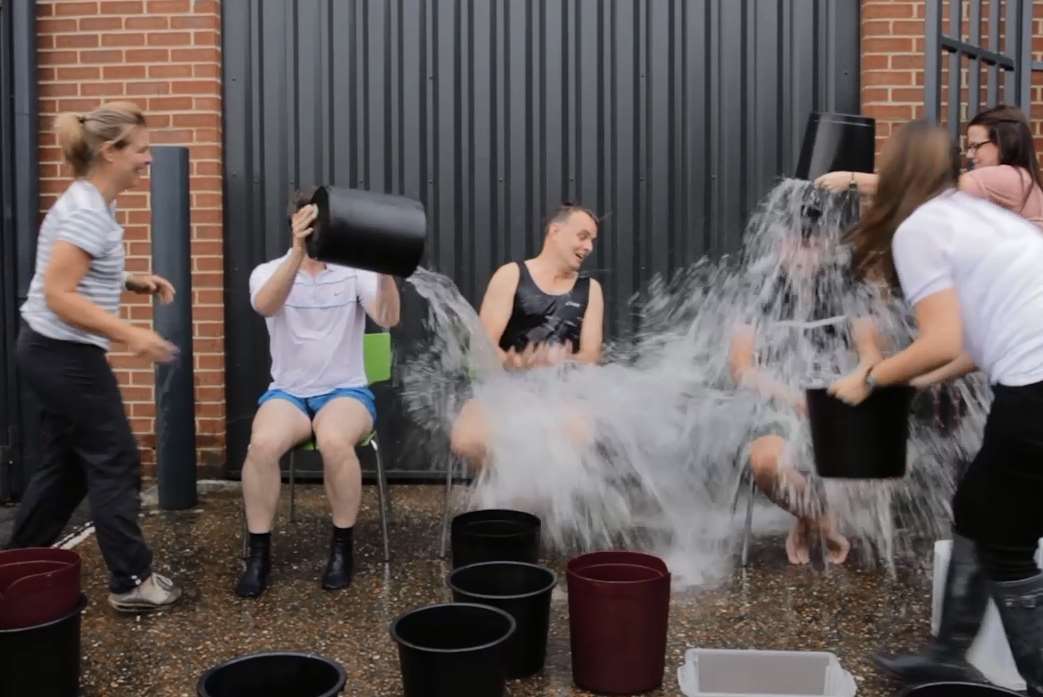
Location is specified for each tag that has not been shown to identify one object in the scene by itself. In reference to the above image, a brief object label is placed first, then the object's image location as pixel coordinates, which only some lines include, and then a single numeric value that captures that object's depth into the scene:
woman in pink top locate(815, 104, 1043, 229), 3.72
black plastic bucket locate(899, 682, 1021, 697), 2.35
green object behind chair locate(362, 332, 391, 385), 4.67
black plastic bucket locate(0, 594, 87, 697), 2.80
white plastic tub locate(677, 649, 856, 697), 3.07
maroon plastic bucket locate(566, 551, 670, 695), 2.99
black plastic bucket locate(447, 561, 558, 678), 3.07
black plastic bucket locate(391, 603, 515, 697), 2.62
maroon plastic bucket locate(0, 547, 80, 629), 2.95
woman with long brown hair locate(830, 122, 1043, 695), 2.62
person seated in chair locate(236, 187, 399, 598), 3.99
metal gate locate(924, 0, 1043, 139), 4.06
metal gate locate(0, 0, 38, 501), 5.09
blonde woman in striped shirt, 3.38
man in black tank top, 4.41
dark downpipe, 5.07
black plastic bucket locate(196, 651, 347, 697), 2.49
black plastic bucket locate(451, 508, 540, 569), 3.61
